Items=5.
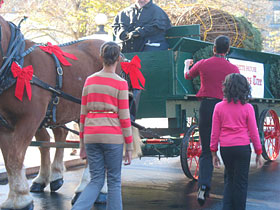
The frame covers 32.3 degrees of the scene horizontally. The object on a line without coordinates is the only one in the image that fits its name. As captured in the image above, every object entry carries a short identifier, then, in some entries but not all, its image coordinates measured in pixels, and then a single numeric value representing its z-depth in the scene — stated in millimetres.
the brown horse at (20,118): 4977
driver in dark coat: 7324
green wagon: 6879
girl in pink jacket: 4504
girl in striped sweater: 4086
